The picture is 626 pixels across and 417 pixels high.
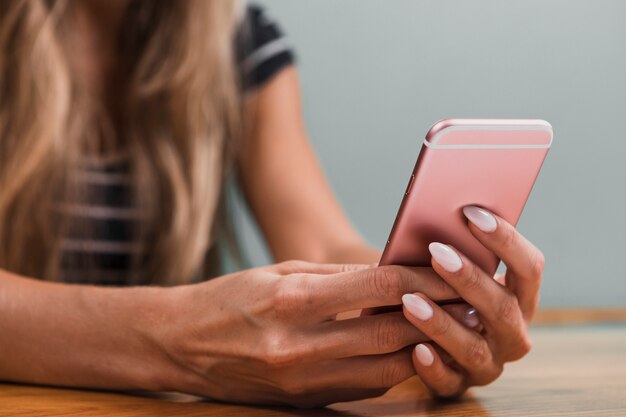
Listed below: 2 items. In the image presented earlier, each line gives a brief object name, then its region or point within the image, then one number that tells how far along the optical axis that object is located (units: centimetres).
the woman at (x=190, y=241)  51
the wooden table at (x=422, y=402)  53
